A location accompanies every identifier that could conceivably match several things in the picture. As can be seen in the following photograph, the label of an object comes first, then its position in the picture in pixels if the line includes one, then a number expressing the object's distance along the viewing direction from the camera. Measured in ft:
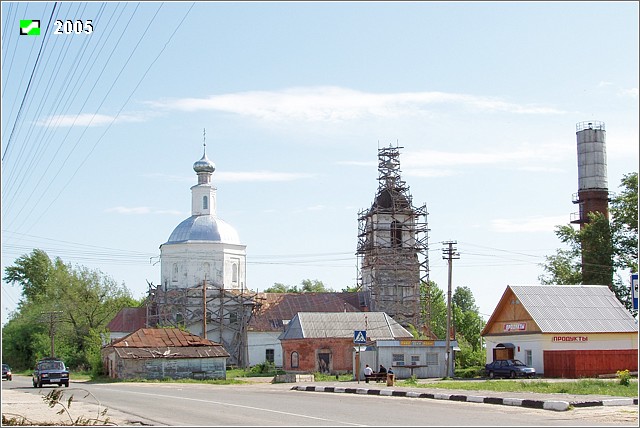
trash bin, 121.70
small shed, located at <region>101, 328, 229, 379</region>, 172.45
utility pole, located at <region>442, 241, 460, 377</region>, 154.32
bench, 138.10
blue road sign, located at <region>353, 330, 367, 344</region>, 121.80
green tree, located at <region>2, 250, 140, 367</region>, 265.34
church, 242.17
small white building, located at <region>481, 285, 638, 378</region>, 152.05
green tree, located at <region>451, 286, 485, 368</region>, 191.83
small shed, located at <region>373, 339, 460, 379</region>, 168.14
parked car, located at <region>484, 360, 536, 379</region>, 148.66
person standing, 137.69
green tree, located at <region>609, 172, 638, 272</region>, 220.84
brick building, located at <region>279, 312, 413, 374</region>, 188.75
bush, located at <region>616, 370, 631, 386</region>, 103.96
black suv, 138.43
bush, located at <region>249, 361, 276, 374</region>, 202.39
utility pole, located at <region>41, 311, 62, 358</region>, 240.94
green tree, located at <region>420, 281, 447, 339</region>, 255.29
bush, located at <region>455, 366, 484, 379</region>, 159.63
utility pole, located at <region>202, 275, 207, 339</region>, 195.87
